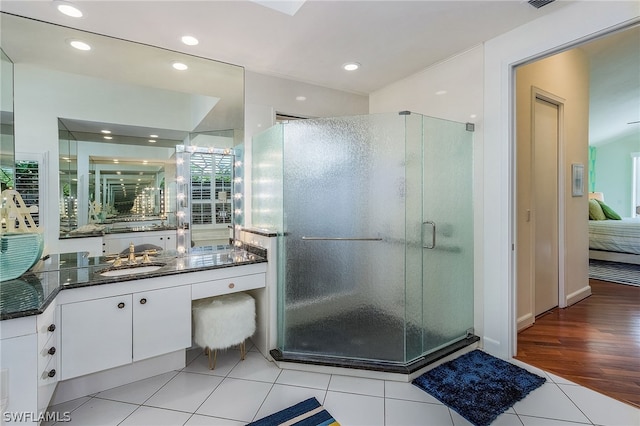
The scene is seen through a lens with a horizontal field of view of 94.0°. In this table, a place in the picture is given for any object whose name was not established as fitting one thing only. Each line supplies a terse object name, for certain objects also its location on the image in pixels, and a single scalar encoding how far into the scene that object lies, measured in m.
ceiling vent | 1.91
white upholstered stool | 2.22
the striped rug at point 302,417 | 1.70
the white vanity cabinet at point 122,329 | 1.77
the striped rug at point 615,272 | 4.41
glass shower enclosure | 2.29
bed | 4.81
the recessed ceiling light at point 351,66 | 2.82
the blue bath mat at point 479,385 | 1.81
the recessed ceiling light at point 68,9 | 1.92
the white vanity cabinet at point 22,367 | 1.37
